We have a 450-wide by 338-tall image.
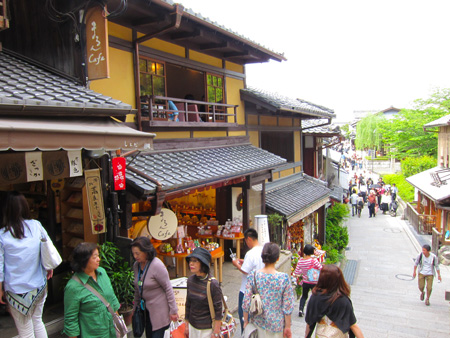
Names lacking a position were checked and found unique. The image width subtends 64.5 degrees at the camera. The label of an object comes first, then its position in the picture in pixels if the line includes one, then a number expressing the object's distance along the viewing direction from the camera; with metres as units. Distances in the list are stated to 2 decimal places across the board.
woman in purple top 4.57
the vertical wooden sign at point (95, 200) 5.93
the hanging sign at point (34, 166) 5.21
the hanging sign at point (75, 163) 5.61
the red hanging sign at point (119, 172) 6.07
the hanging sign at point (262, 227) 9.27
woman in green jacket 3.84
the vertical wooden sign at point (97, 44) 6.03
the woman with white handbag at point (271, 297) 4.43
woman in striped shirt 7.66
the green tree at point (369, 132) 52.53
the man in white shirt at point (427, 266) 10.48
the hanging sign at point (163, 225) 7.53
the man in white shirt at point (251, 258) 5.43
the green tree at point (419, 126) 34.62
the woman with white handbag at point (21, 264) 3.97
